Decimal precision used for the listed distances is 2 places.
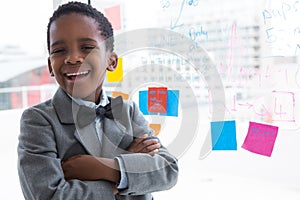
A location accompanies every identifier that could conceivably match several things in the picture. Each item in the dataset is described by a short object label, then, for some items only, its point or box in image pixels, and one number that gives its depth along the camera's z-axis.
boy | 0.90
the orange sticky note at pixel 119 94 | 1.59
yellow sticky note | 1.62
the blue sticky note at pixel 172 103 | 1.48
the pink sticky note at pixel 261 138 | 1.28
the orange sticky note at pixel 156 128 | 1.52
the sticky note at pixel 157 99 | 1.51
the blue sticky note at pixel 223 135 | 1.35
